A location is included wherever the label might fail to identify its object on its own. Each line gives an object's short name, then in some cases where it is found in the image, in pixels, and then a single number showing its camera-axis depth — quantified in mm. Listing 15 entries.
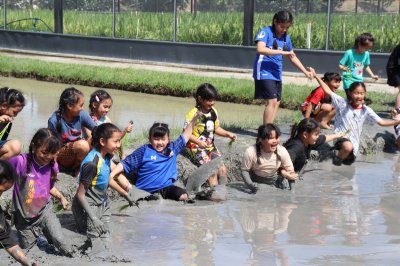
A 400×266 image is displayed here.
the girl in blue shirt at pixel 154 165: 9870
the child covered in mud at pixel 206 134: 10744
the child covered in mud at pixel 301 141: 11147
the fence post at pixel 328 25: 23369
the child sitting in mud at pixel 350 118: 12295
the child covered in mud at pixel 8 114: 8712
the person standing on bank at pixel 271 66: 12512
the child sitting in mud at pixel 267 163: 10423
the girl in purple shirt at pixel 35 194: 7693
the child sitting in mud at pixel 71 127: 9363
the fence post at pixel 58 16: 29408
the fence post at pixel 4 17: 30938
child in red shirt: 13536
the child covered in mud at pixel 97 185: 8086
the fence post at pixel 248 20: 24900
